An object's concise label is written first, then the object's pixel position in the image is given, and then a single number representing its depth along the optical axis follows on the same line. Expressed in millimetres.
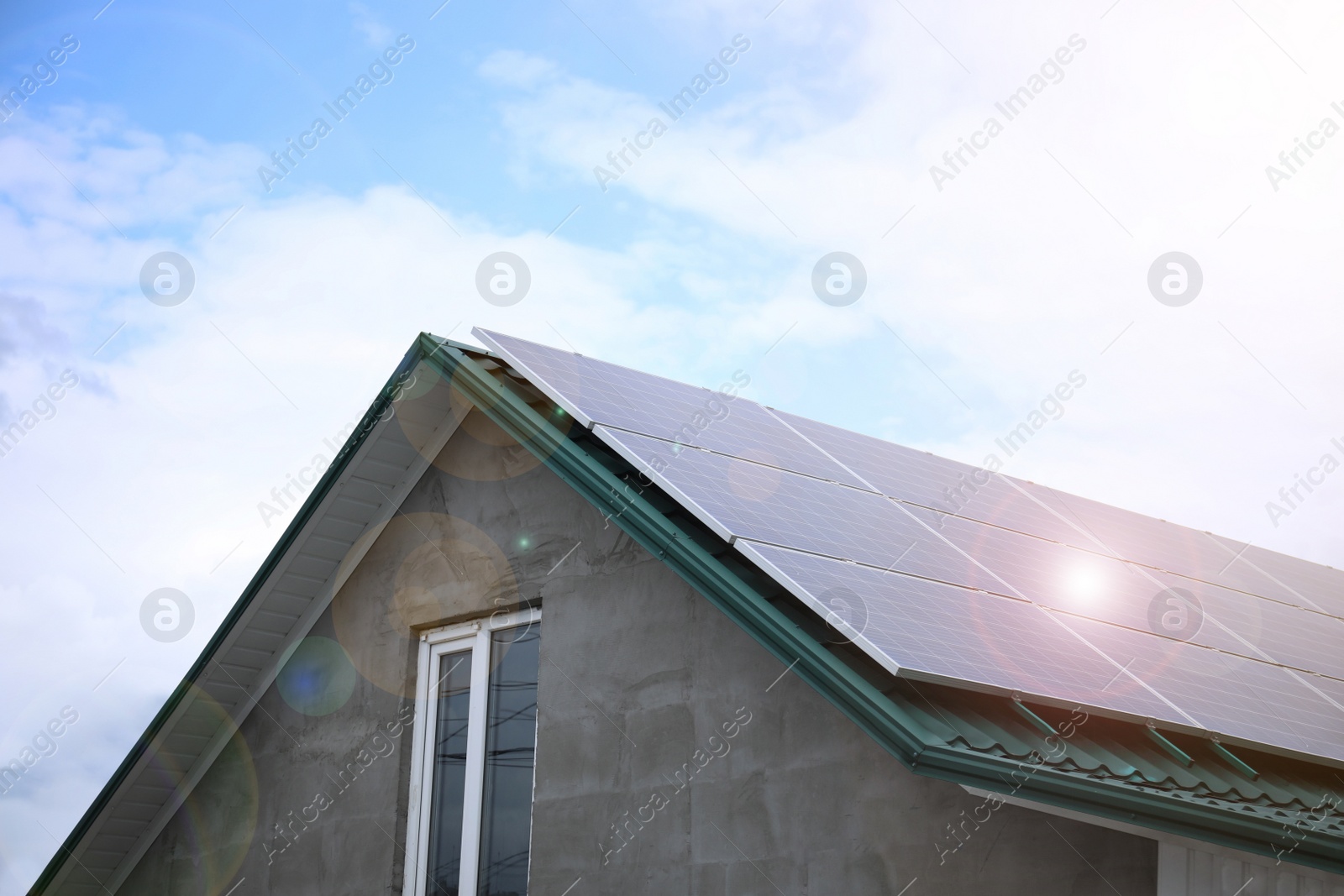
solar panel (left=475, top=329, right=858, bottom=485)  9625
